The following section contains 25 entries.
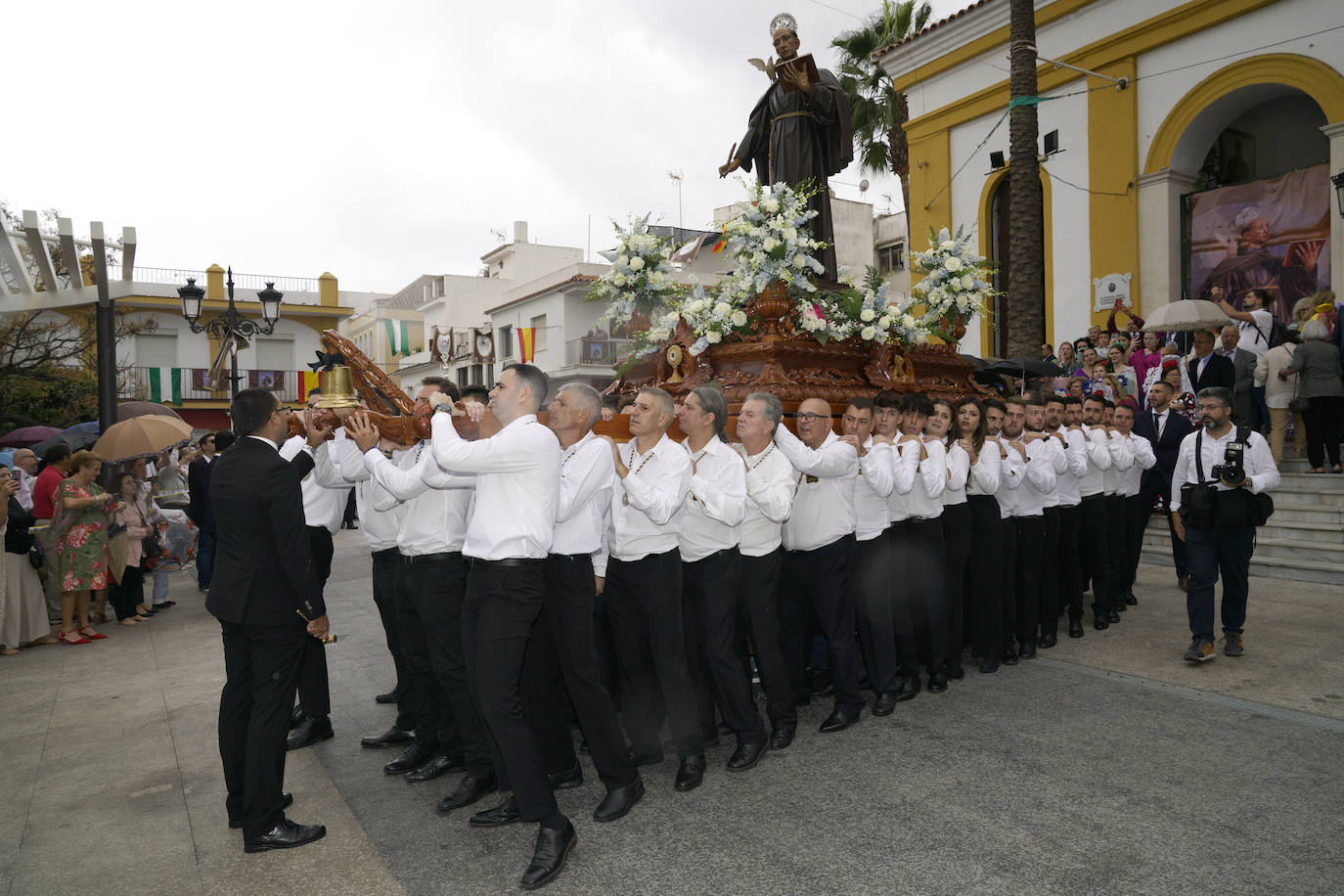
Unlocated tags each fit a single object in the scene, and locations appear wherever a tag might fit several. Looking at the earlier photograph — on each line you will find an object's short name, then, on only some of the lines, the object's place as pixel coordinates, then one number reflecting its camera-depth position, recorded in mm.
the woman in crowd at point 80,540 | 8117
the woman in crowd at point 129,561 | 8945
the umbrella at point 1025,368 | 9891
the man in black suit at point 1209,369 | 10469
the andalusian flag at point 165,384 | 29375
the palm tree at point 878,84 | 19938
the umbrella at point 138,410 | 12080
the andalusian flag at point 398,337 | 31994
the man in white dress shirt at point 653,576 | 4242
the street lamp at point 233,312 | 13094
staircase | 8570
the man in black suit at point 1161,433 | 8773
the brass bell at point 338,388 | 4180
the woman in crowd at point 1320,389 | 9125
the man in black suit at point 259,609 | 3738
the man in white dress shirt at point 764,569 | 4688
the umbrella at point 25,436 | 12383
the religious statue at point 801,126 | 7820
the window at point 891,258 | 31969
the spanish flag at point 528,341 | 30125
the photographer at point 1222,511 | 5898
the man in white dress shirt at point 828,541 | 4906
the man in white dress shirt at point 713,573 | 4406
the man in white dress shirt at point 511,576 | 3477
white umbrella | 11461
